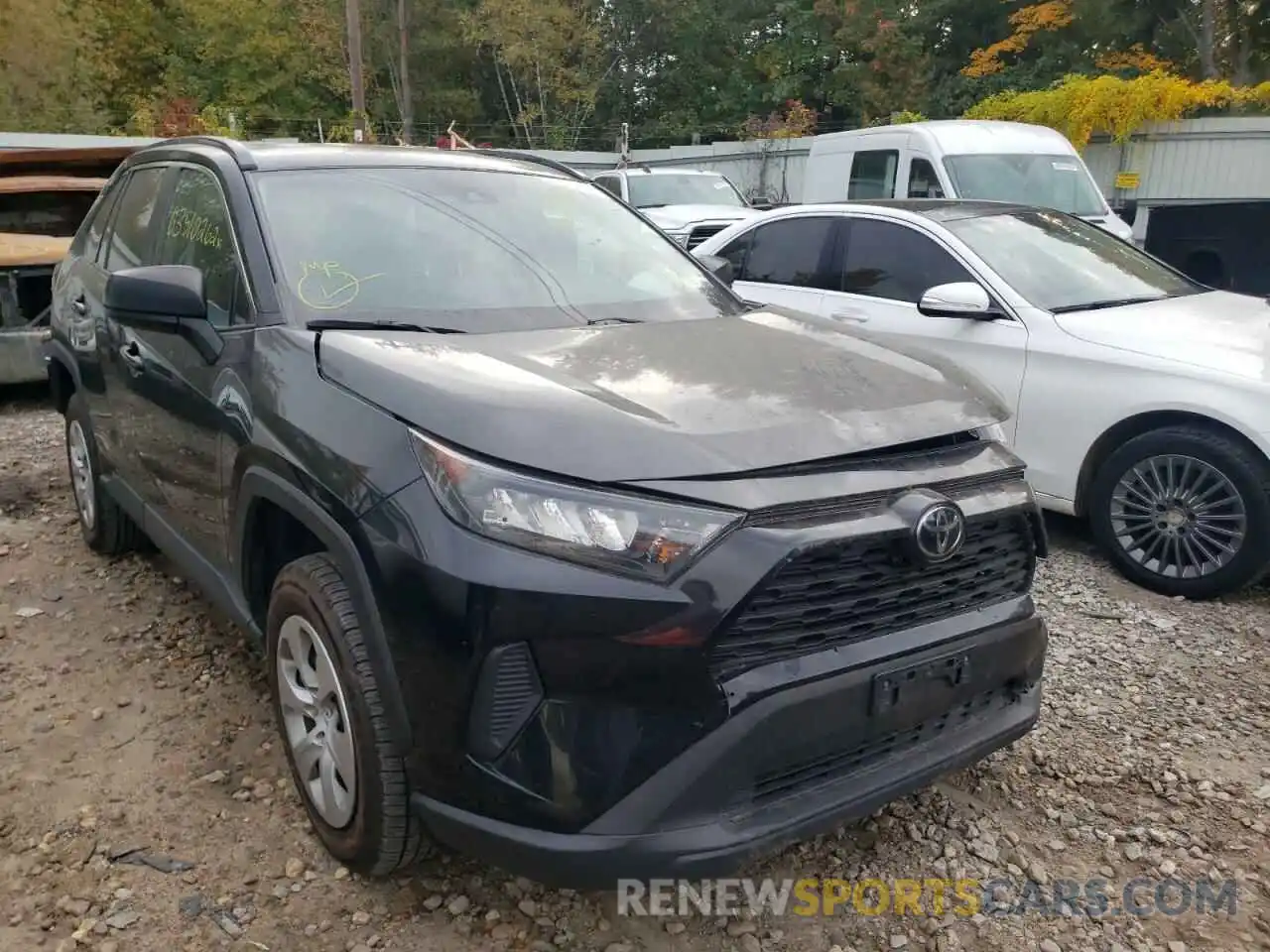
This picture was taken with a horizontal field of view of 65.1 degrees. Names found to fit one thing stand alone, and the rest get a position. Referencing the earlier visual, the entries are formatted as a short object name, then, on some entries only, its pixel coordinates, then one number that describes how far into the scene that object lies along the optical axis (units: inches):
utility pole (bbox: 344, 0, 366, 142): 895.7
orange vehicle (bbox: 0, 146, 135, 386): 272.7
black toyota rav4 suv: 75.6
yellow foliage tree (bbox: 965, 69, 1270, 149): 556.4
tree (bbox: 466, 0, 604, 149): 1282.0
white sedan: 159.5
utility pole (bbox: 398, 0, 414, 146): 1289.4
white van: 390.3
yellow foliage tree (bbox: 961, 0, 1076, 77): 983.0
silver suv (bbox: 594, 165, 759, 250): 500.1
